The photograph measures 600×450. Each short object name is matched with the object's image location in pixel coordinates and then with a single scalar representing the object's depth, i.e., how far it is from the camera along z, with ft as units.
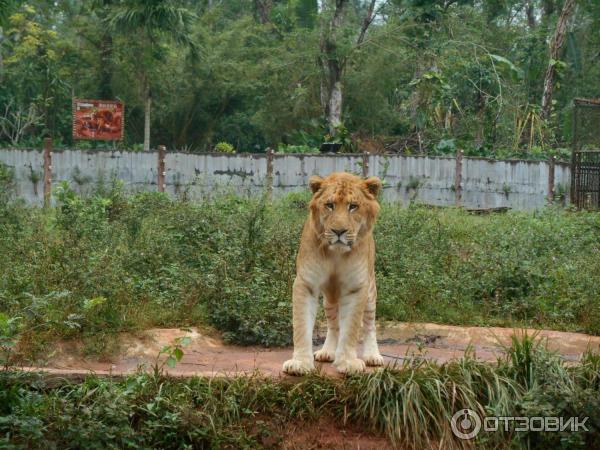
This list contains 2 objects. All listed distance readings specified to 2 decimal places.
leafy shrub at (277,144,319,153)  75.72
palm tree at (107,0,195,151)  84.28
